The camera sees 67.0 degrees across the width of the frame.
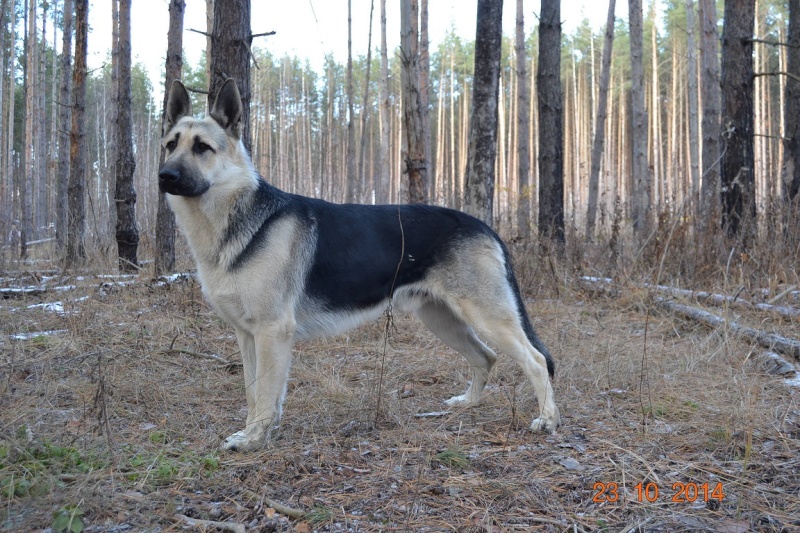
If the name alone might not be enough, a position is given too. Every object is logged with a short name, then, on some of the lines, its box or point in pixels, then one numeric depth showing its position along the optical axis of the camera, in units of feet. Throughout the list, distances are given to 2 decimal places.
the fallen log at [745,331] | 16.99
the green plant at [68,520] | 7.64
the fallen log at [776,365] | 15.62
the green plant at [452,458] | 10.49
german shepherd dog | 12.06
